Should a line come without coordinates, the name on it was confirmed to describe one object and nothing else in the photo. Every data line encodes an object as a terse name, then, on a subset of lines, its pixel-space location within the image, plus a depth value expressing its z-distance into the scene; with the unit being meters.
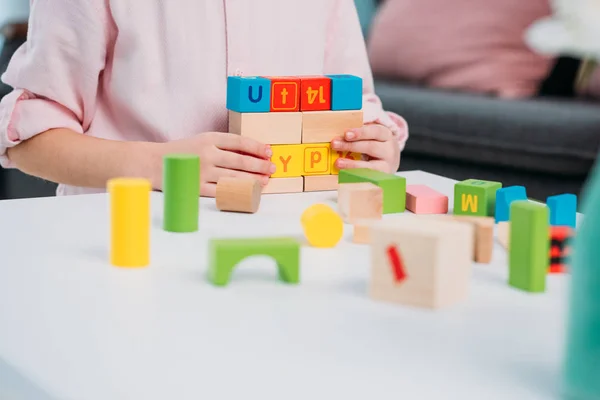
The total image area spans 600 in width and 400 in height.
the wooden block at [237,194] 1.15
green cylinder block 1.07
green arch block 0.96
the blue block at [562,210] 1.10
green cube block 1.13
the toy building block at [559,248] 0.99
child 1.33
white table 0.82
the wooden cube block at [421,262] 0.91
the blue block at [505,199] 1.13
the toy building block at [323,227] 1.05
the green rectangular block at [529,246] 0.95
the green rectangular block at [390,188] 1.17
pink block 1.18
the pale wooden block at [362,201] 1.12
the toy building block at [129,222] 0.99
